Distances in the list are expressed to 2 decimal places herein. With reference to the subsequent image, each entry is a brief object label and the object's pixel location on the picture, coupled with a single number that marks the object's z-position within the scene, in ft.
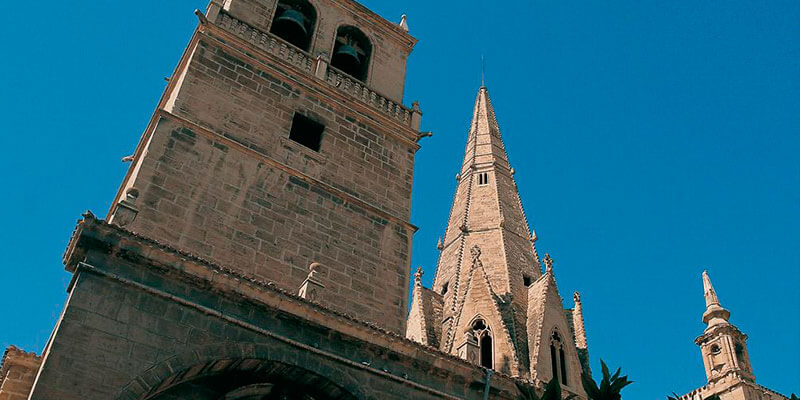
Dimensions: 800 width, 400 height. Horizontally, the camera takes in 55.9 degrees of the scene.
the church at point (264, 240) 28.40
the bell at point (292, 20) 50.96
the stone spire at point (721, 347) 81.87
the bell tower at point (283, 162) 37.14
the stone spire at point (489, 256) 85.71
